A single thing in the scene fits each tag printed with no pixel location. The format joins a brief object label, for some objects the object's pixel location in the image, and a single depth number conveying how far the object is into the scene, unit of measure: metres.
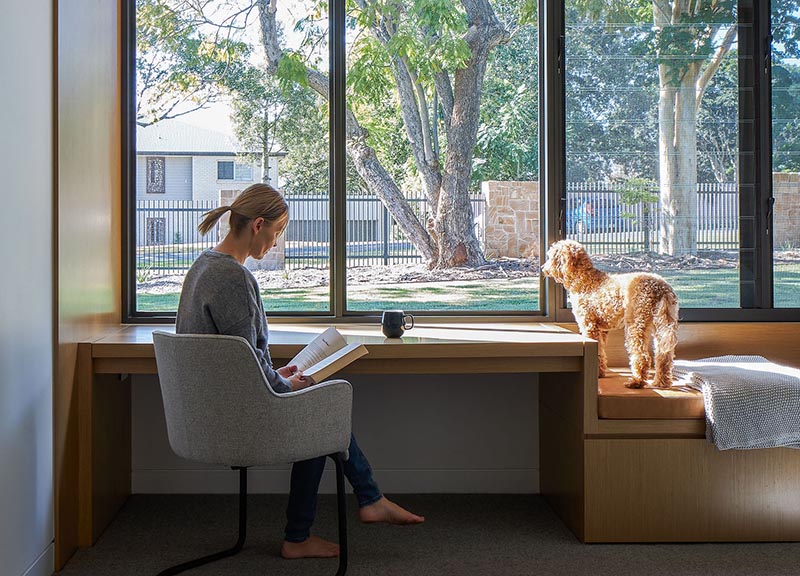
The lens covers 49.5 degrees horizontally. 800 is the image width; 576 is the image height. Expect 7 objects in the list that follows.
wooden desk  2.96
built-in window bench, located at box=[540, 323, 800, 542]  2.96
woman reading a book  2.51
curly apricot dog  3.09
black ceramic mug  3.14
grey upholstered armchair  2.34
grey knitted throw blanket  2.88
